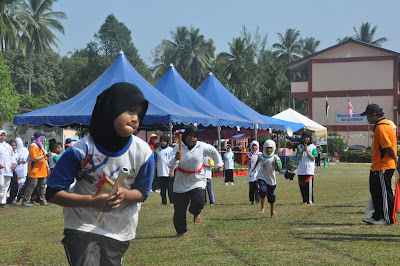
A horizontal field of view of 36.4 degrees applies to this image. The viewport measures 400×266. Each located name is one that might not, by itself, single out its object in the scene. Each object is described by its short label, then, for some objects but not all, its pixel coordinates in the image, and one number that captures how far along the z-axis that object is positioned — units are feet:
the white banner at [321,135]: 128.32
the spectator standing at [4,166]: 50.31
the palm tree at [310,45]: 315.37
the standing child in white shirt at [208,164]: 38.25
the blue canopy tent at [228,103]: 92.63
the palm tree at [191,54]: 282.15
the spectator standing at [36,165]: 52.60
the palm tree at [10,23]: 157.82
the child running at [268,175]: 42.09
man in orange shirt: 34.01
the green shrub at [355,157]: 158.20
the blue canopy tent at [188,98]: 81.25
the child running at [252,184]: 52.23
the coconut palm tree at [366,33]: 282.97
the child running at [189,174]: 33.27
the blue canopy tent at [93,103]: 67.51
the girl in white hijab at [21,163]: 56.36
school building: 195.62
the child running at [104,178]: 12.99
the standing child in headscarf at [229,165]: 80.07
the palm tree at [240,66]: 245.86
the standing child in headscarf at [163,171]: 53.72
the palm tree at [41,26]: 218.18
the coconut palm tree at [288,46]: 297.74
